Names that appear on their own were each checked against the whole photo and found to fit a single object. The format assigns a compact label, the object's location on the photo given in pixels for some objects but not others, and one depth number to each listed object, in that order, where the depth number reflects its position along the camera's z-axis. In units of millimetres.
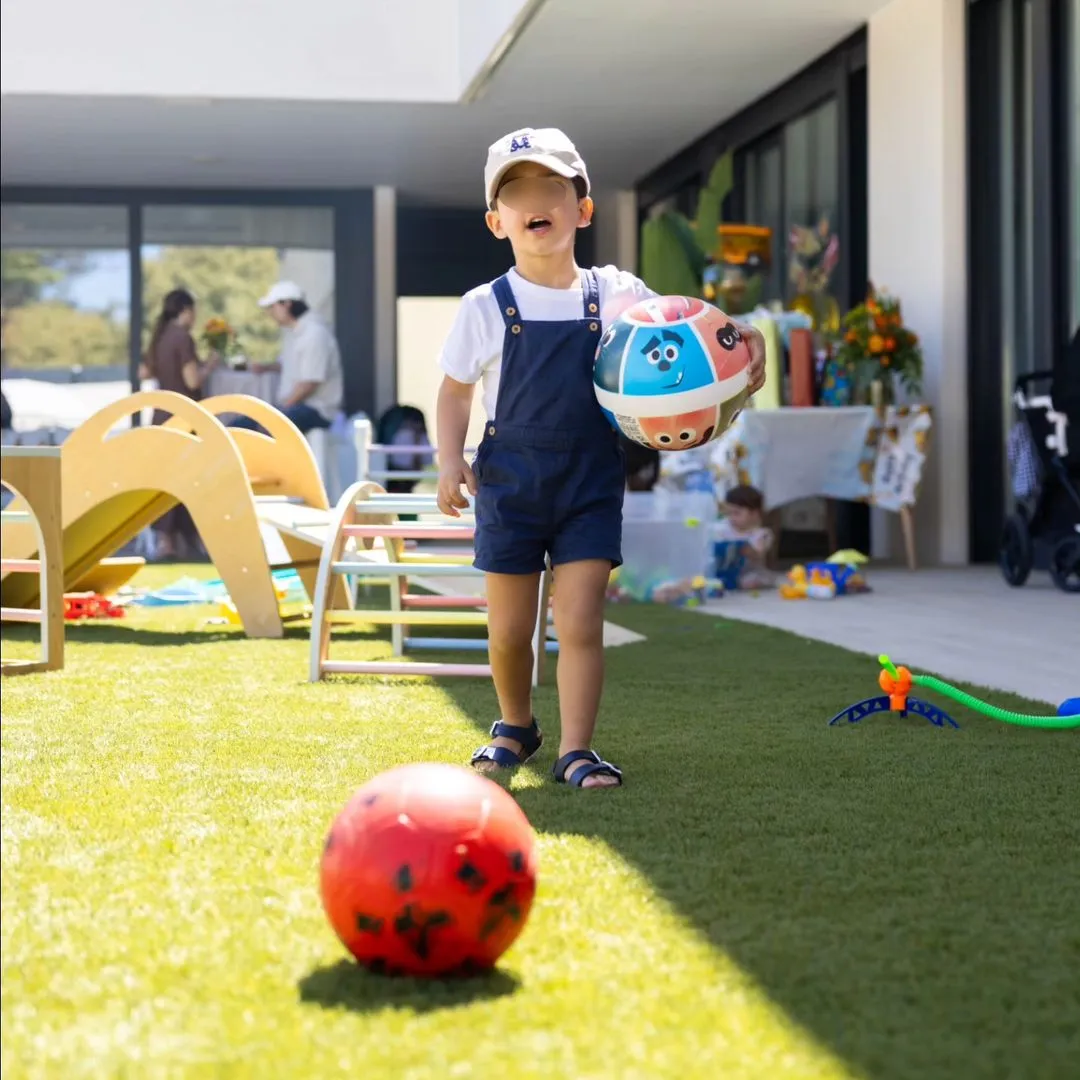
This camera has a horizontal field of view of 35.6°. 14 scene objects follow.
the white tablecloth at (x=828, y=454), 7762
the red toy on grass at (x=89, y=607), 6055
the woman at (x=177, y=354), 11612
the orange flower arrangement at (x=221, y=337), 13422
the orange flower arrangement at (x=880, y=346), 8023
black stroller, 6516
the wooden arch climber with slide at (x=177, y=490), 5273
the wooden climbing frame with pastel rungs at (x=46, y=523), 4336
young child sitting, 7438
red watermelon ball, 1722
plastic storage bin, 6898
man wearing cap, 11438
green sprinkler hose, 3371
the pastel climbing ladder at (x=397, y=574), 4074
